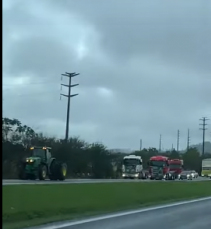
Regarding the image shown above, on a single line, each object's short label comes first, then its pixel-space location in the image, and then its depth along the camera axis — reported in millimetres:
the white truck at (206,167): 114725
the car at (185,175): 92038
